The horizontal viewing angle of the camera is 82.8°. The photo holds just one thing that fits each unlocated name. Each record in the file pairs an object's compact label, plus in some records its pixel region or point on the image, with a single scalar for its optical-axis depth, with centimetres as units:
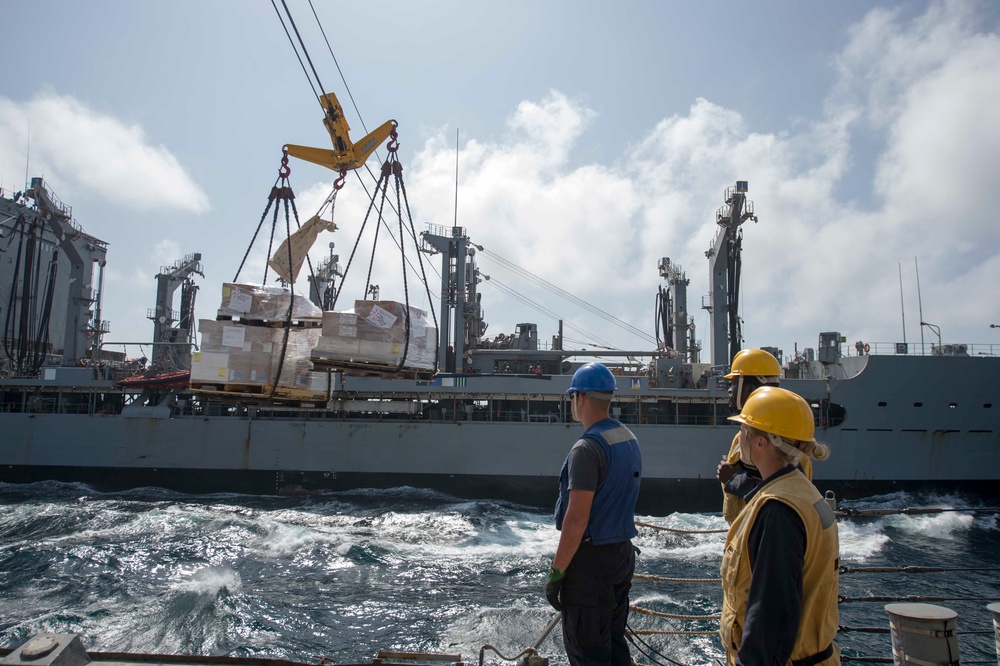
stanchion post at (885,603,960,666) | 241
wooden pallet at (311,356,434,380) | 567
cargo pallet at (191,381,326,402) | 582
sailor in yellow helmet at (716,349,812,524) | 283
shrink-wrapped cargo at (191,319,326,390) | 573
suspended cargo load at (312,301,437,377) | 557
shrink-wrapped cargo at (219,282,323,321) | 580
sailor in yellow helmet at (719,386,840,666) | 154
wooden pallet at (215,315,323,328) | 591
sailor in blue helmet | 224
